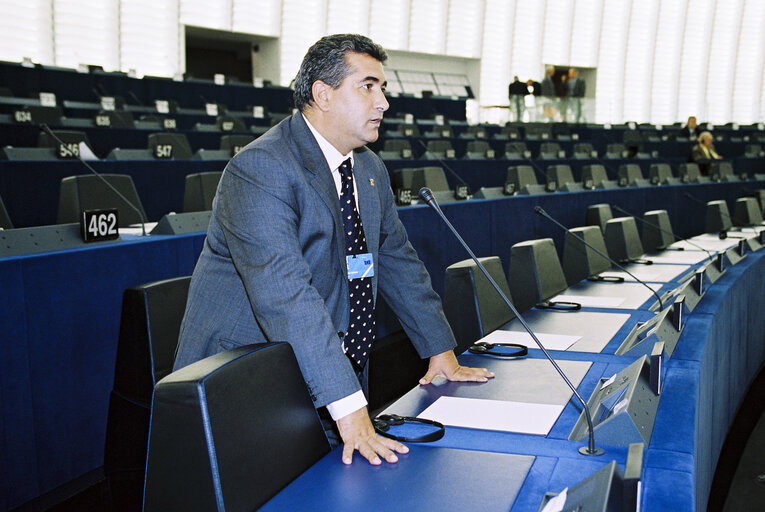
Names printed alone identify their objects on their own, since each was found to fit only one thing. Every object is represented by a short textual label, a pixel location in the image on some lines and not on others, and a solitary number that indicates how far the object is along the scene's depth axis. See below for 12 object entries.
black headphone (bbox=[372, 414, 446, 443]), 1.15
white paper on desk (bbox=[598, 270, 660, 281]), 3.02
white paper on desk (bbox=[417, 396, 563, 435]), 1.22
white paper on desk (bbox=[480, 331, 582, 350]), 1.83
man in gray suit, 1.23
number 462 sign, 2.44
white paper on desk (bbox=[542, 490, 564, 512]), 0.82
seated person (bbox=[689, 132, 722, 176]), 9.47
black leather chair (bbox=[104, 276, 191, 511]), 1.71
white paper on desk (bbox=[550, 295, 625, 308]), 2.42
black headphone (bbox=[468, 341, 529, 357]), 1.70
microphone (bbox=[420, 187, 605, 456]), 1.08
